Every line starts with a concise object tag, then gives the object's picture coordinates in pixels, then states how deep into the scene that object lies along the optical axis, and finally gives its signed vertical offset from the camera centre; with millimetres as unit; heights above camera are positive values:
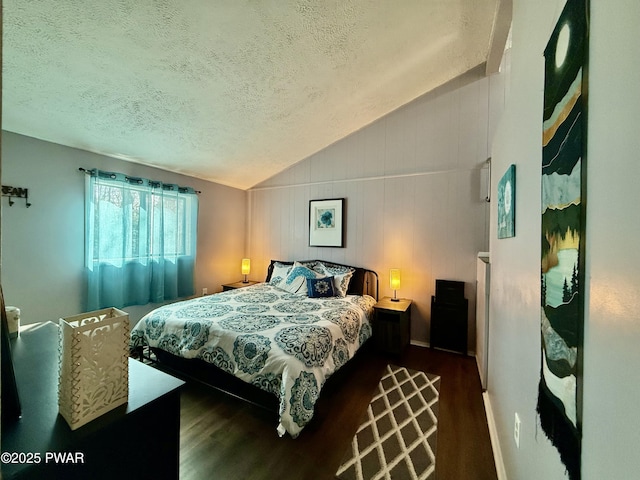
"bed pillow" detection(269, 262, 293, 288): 3974 -534
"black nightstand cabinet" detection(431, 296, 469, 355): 3158 -945
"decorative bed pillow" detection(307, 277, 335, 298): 3388 -592
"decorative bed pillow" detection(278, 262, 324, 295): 3617 -549
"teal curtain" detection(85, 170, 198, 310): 3047 -81
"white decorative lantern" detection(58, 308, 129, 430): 917 -448
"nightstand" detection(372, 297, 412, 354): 3086 -960
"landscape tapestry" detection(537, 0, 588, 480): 811 +23
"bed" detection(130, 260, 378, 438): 1902 -790
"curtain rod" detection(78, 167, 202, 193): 2979 +629
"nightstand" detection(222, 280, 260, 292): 4387 -769
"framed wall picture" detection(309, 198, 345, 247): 3996 +190
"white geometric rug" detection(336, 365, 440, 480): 1692 -1315
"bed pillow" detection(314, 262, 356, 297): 3494 -473
